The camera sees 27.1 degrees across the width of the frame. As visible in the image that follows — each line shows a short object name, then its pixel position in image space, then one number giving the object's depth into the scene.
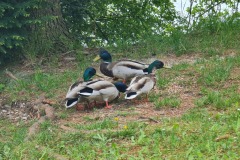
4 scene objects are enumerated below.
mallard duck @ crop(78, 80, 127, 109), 7.91
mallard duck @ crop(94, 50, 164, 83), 8.78
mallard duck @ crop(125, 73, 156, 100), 7.79
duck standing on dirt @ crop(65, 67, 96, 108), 7.95
